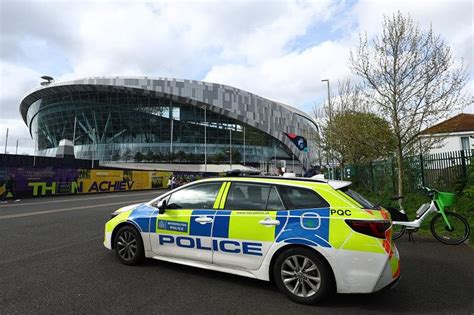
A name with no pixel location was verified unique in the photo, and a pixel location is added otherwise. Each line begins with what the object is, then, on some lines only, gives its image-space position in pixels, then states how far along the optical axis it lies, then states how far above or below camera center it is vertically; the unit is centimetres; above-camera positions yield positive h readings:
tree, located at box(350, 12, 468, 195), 1002 +302
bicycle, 675 -84
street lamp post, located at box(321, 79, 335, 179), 2120 +435
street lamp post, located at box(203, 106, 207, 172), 6925 +1342
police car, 355 -63
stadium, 7319 +1555
